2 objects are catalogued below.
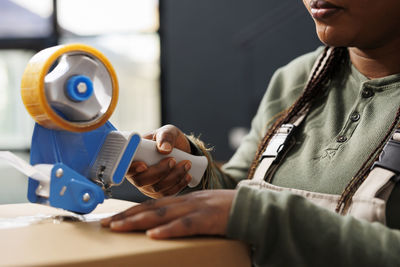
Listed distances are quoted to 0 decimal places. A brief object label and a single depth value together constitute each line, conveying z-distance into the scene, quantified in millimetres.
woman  538
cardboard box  455
